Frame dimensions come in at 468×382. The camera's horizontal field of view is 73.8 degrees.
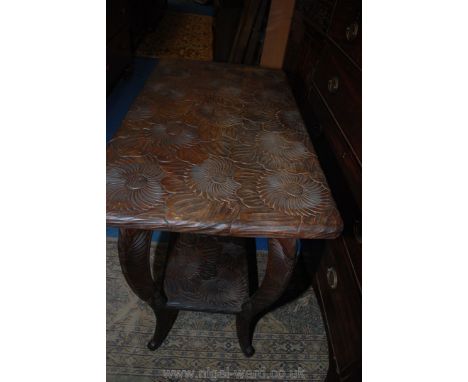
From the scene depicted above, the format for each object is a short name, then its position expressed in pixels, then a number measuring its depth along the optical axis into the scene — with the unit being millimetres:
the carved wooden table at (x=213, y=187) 613
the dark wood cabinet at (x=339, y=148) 810
